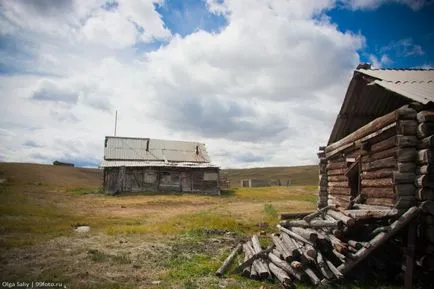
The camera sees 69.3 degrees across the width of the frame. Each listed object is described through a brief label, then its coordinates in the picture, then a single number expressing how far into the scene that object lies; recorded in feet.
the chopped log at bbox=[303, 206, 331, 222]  34.17
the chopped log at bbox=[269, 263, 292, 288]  23.98
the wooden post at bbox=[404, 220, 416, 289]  24.06
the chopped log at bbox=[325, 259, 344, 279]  23.76
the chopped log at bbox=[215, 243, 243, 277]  27.41
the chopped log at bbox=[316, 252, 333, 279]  24.00
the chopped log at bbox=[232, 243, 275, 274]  28.04
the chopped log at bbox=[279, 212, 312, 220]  40.53
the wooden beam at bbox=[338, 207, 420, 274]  24.20
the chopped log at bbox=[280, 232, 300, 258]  25.70
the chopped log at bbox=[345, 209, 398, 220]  26.49
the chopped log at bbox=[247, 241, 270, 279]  26.23
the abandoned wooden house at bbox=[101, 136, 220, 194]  118.11
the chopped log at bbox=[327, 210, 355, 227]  25.95
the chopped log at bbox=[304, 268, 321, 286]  23.66
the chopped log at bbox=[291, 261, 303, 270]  24.80
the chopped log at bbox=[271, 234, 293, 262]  25.80
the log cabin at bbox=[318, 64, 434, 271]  25.61
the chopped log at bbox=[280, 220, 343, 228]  27.09
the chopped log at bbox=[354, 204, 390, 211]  28.77
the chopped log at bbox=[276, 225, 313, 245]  26.97
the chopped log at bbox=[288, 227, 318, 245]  25.71
